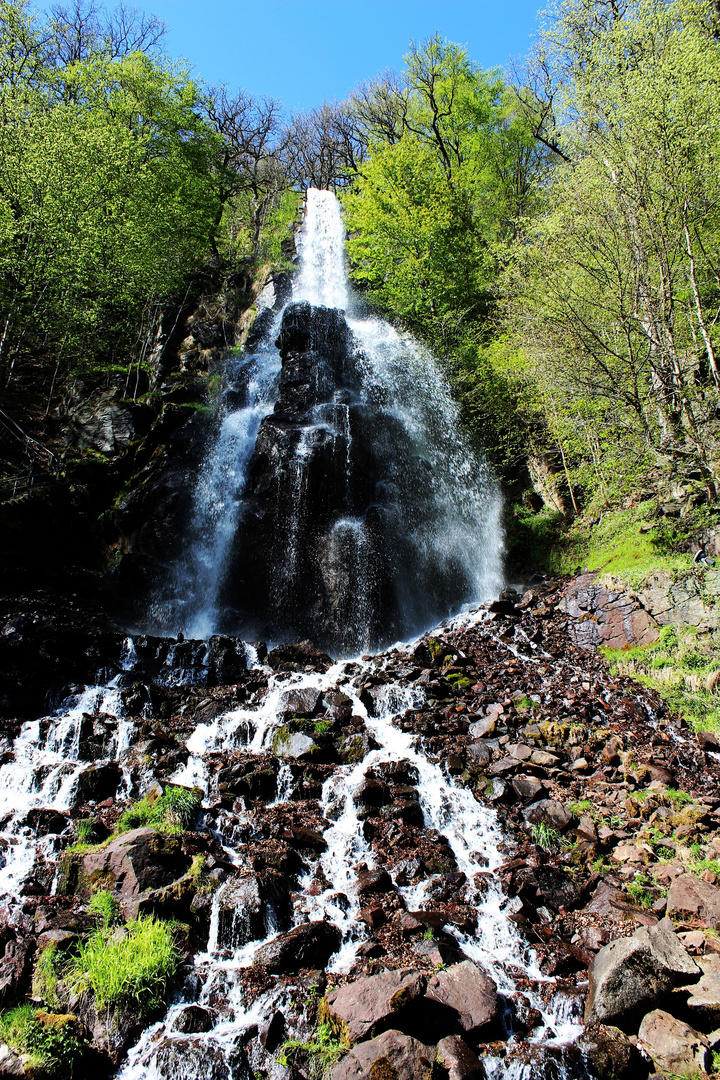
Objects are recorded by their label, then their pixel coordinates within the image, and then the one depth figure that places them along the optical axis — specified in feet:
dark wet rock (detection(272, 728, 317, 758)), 30.32
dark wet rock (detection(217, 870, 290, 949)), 18.84
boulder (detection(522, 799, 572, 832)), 23.77
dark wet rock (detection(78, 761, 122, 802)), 27.43
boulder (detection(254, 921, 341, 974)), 17.51
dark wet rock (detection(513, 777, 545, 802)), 25.71
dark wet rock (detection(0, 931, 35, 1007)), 15.72
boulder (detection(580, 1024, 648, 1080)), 13.69
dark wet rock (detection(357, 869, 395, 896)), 21.04
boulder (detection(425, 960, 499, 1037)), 14.92
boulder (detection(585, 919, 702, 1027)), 14.75
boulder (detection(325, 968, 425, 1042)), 14.43
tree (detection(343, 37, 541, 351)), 73.67
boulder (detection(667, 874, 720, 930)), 17.40
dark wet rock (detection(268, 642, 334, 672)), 43.34
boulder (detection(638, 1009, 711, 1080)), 13.09
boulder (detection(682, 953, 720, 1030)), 13.99
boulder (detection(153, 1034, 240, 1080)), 14.12
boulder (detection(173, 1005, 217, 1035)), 15.40
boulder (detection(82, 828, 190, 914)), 19.75
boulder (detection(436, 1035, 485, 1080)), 13.28
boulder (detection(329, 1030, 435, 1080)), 13.01
